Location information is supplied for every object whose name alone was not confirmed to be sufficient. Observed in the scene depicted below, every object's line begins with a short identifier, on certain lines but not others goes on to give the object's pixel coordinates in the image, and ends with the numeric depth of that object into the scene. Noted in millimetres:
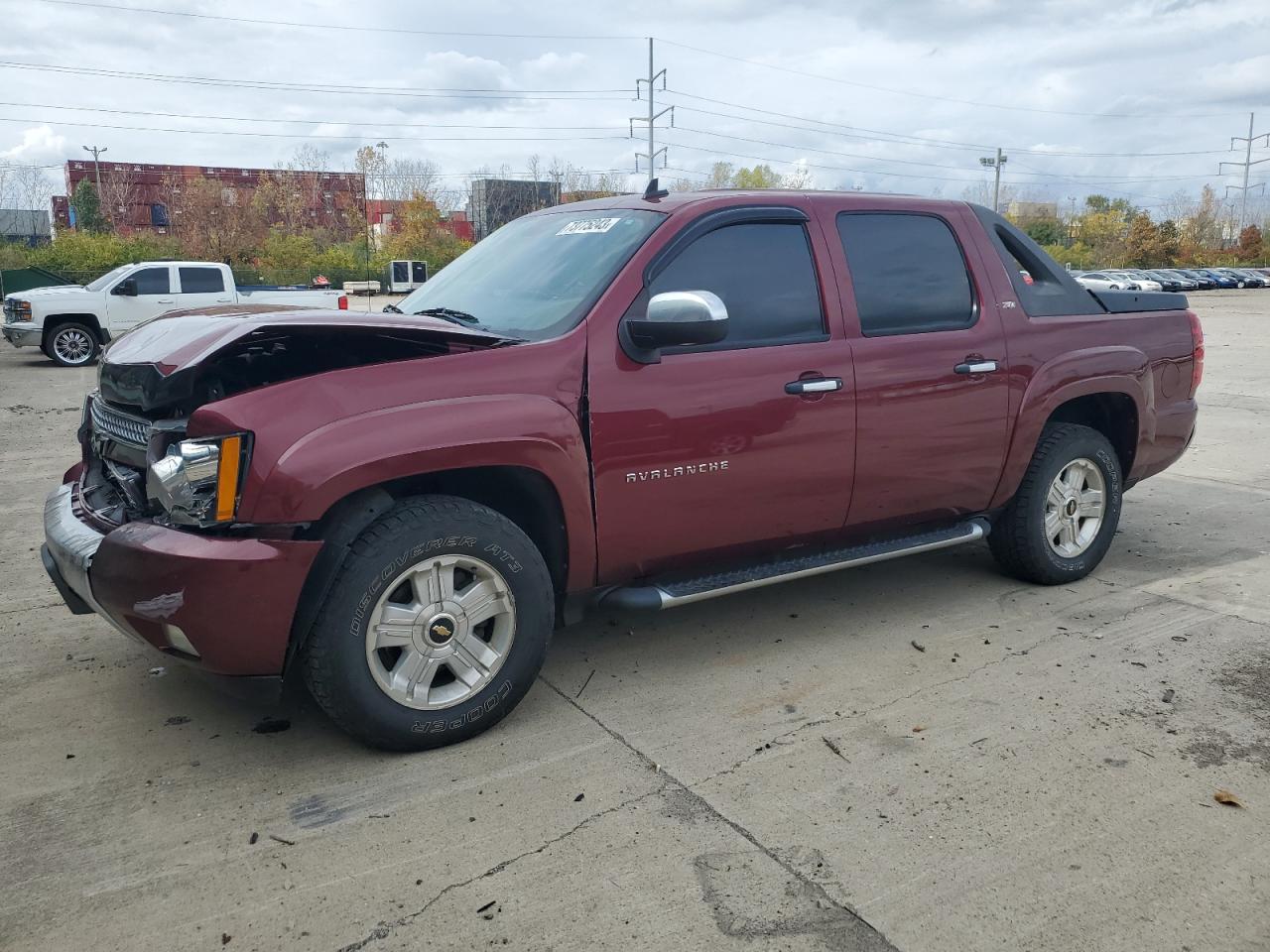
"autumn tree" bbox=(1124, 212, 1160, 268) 79625
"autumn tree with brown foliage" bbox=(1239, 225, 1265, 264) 86438
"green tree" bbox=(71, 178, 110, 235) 55125
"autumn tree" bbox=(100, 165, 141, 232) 58219
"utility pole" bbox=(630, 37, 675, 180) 65469
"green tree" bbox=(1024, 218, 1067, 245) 80500
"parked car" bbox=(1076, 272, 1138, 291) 50581
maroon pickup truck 3037
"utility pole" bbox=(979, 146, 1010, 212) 78788
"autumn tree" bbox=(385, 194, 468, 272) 52625
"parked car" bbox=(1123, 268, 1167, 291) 49531
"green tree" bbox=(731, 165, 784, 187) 72250
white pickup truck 17219
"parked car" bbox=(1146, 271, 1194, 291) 55438
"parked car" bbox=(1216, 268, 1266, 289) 66188
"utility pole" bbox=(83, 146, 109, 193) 63712
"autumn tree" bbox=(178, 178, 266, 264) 46875
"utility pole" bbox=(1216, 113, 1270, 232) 99812
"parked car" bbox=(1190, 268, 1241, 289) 64606
